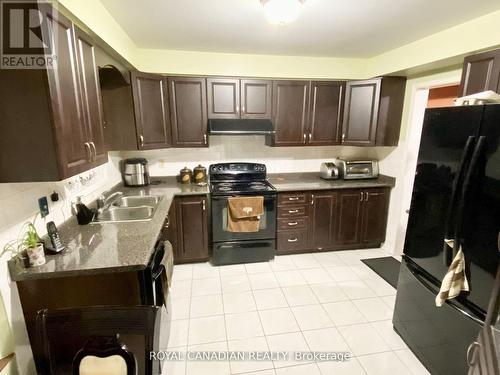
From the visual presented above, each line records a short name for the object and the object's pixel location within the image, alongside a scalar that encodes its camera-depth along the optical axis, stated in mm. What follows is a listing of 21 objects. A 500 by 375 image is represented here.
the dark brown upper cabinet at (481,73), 1773
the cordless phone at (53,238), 1444
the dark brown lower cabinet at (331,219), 3084
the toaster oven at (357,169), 3342
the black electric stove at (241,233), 2867
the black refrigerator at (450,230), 1317
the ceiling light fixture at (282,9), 1532
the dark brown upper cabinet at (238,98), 2932
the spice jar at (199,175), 3203
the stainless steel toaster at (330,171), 3355
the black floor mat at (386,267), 2727
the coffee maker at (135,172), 2912
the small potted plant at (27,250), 1299
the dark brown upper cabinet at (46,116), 1090
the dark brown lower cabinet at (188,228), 2824
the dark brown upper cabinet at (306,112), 3078
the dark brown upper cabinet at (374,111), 2973
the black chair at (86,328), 936
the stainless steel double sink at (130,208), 2215
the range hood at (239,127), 2906
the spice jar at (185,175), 3168
